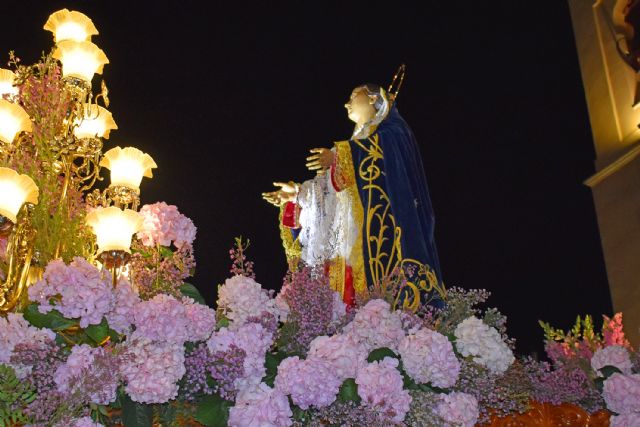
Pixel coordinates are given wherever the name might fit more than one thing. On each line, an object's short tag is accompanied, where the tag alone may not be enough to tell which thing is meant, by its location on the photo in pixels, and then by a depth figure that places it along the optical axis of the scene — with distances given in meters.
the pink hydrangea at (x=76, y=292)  2.21
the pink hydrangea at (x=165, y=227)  2.91
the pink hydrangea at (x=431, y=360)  2.33
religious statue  5.07
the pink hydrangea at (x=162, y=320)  2.21
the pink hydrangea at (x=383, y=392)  2.23
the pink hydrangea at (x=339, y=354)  2.27
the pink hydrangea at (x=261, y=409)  2.18
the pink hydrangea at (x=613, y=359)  3.04
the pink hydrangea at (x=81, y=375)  2.06
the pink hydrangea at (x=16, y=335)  2.18
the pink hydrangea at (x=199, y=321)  2.29
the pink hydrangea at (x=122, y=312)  2.29
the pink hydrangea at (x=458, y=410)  2.34
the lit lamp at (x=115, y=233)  3.03
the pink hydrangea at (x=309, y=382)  2.20
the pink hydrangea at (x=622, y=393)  2.82
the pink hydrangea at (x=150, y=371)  2.11
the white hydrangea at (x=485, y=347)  2.44
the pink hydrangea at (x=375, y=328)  2.45
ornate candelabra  3.05
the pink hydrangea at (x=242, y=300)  2.42
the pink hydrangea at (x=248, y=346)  2.28
